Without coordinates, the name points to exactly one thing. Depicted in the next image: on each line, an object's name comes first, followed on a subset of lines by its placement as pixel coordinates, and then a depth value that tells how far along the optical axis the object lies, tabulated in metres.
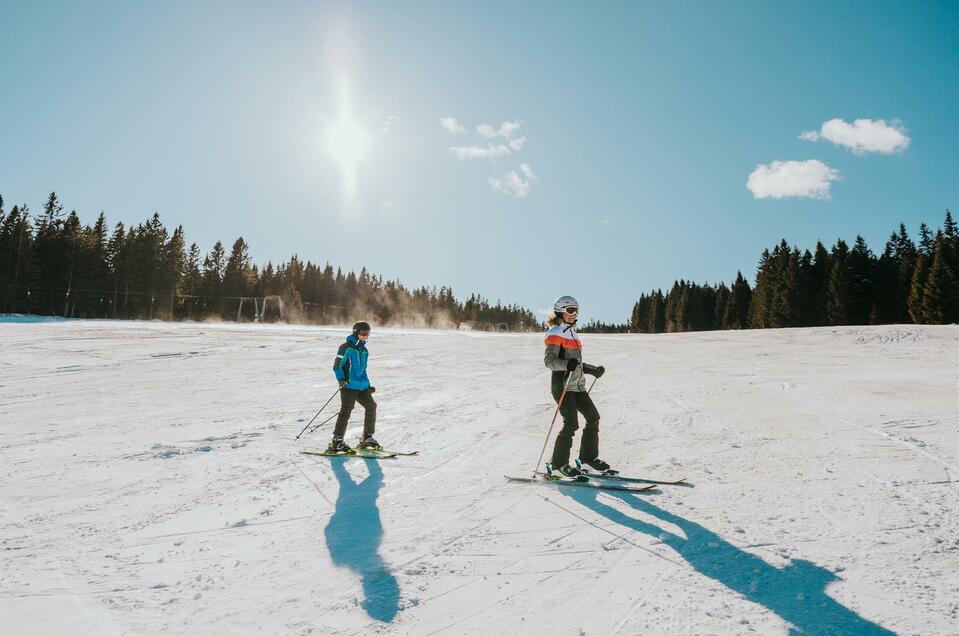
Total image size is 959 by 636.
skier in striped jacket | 6.13
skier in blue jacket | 7.82
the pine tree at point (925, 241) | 73.50
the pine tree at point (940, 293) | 51.25
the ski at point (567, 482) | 5.59
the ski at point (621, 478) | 5.76
